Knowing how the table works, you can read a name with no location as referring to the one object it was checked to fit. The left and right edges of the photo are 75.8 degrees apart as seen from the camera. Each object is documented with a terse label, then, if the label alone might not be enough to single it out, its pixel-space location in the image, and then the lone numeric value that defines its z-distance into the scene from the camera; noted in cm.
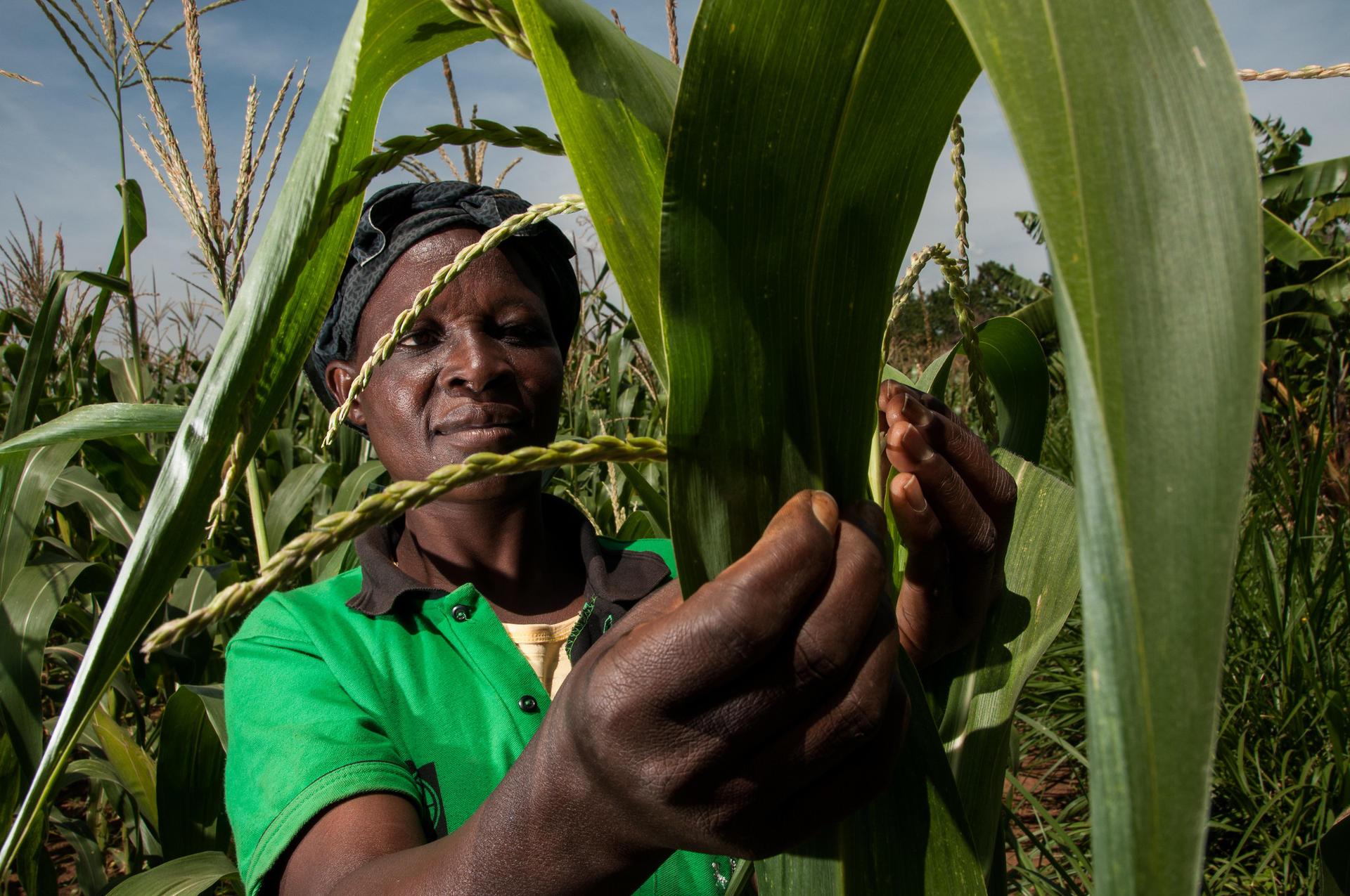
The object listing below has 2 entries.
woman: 48
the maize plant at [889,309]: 24
